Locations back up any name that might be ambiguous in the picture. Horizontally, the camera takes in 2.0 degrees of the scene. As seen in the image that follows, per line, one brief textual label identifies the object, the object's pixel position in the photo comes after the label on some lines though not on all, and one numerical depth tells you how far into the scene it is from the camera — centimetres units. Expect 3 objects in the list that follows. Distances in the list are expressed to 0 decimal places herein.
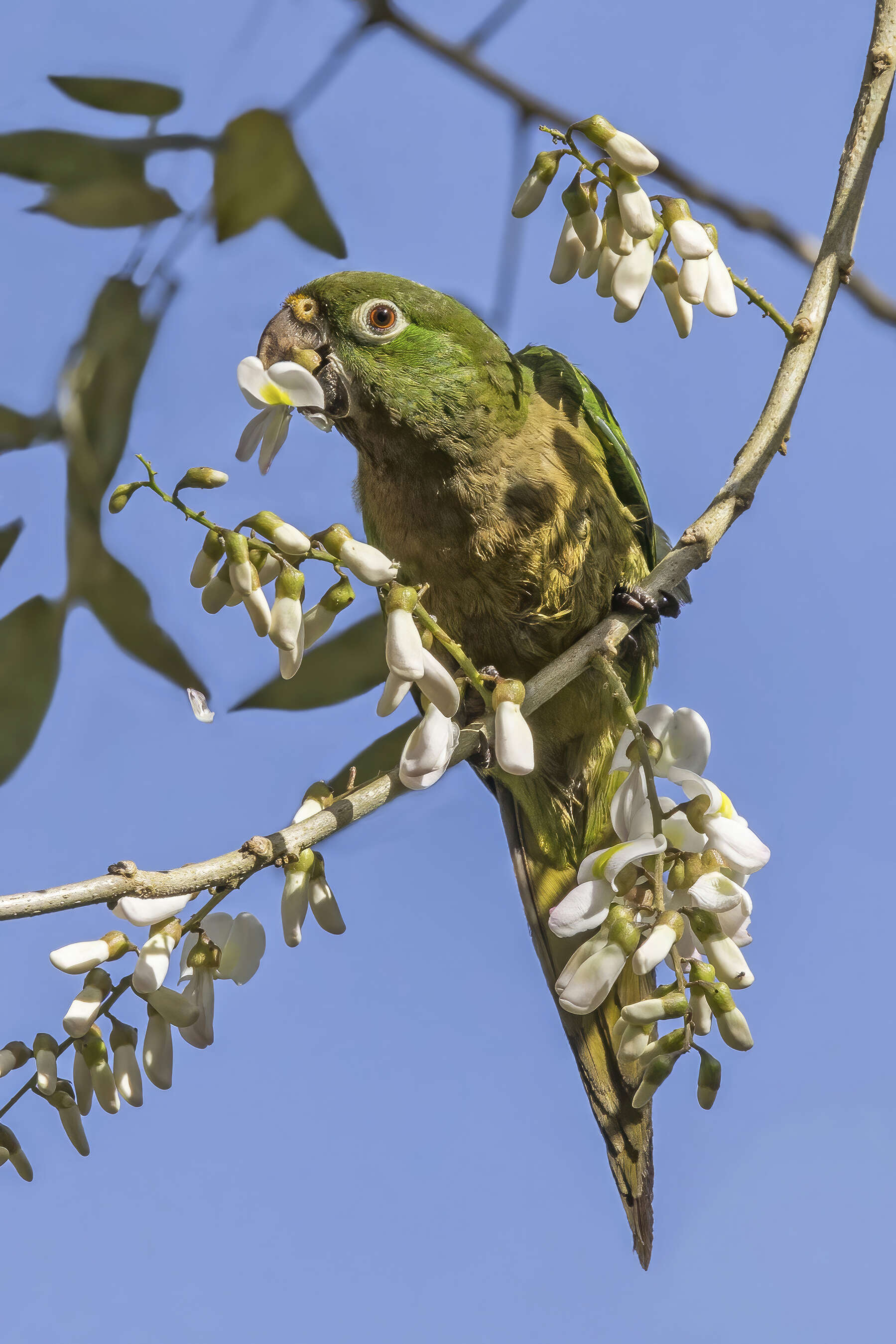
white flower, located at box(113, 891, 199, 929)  505
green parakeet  514
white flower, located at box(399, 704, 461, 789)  505
